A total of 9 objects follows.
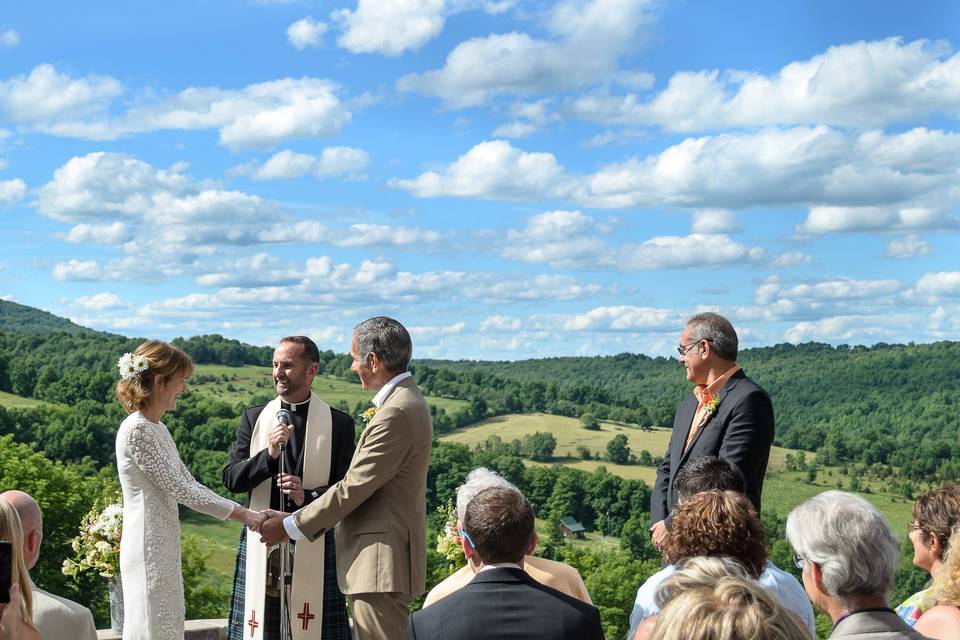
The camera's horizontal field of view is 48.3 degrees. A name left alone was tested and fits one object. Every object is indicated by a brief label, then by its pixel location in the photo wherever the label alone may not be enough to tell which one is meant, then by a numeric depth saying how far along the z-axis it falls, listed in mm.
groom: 5230
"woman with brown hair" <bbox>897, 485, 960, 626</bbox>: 4098
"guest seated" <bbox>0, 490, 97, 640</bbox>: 3414
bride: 5336
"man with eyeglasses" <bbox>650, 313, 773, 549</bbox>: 5539
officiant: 6180
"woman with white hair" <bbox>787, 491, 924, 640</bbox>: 3158
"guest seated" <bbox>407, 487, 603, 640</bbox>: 3403
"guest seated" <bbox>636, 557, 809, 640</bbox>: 1856
